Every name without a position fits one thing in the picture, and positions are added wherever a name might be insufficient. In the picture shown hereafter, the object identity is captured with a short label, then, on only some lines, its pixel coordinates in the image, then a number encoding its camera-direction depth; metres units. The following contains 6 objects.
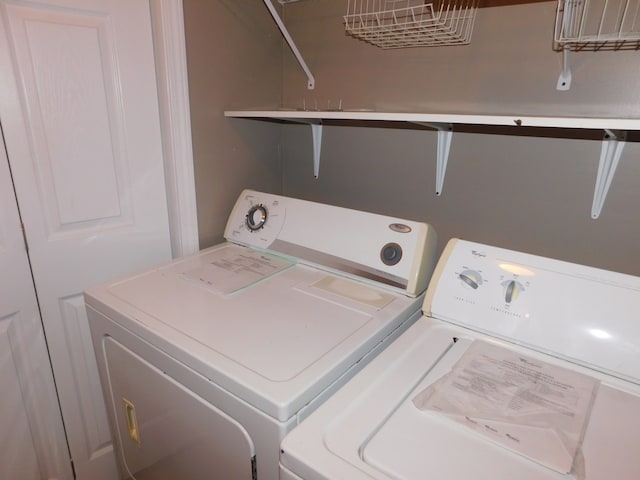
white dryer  0.88
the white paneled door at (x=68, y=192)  1.20
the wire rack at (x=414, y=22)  1.29
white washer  0.69
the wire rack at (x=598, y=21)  1.04
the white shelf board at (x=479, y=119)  0.85
